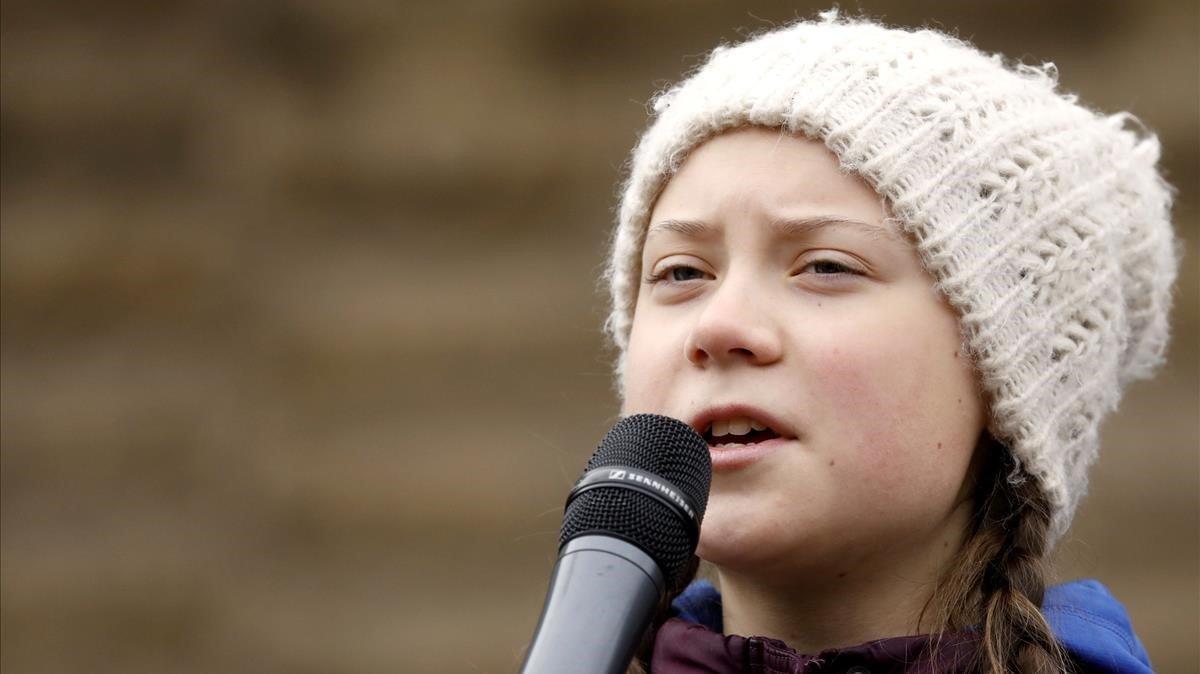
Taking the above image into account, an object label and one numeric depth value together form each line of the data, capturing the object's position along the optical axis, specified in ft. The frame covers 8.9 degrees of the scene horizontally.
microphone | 8.28
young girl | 8.72
